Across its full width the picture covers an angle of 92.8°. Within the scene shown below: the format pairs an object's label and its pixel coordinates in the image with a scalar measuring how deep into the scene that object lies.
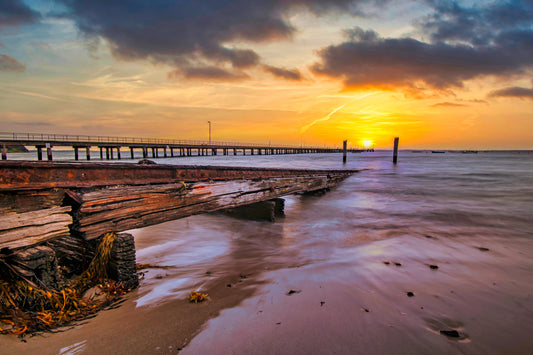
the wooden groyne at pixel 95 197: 2.30
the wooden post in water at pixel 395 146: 34.75
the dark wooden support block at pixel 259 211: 6.77
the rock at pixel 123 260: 2.81
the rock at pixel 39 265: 2.22
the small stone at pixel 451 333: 2.32
